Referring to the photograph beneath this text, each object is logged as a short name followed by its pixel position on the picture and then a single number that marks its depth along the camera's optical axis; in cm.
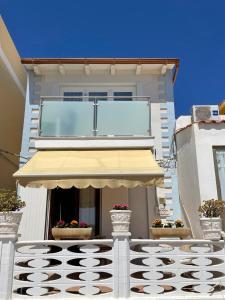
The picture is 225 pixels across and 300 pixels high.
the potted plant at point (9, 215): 802
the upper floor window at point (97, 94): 1582
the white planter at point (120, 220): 824
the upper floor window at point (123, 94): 1583
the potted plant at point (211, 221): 853
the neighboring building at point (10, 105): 1584
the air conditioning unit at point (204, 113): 1373
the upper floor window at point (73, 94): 1590
